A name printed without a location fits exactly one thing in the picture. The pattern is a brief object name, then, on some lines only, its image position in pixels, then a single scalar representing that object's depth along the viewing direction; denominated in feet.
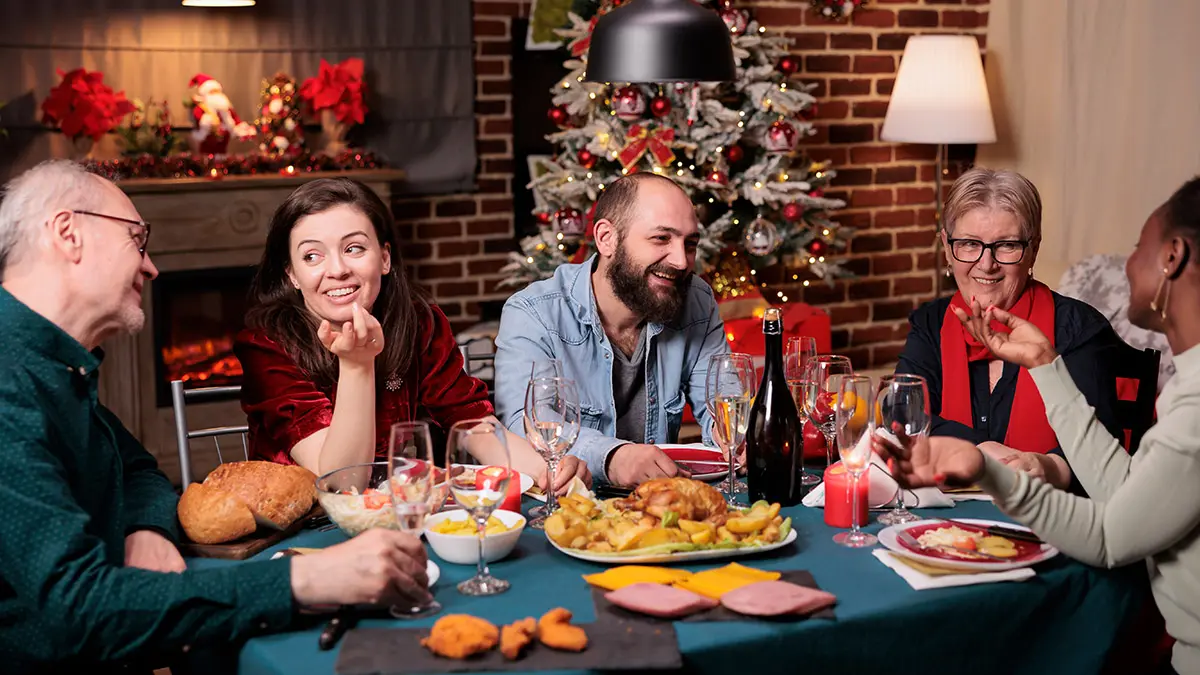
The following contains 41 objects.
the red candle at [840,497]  6.39
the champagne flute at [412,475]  5.37
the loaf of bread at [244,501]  6.11
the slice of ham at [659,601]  5.14
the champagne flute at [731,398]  6.74
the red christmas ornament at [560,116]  16.28
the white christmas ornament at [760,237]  15.72
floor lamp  17.03
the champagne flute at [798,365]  7.17
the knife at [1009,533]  6.10
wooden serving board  6.04
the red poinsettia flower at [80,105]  15.25
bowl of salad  5.98
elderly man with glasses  5.02
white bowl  5.82
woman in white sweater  5.67
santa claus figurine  15.94
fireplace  16.22
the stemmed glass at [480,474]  5.50
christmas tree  15.40
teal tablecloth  5.07
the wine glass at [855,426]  6.02
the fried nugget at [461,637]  4.78
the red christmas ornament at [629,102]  15.06
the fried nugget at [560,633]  4.84
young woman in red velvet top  7.22
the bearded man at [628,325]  8.79
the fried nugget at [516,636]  4.79
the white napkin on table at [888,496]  6.73
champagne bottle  6.84
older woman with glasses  8.27
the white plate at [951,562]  5.66
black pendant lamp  8.38
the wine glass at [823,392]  6.86
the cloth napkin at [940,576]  5.57
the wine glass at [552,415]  6.54
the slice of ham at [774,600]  5.16
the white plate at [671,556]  5.75
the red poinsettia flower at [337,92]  16.38
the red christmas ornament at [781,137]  15.62
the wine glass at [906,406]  5.83
